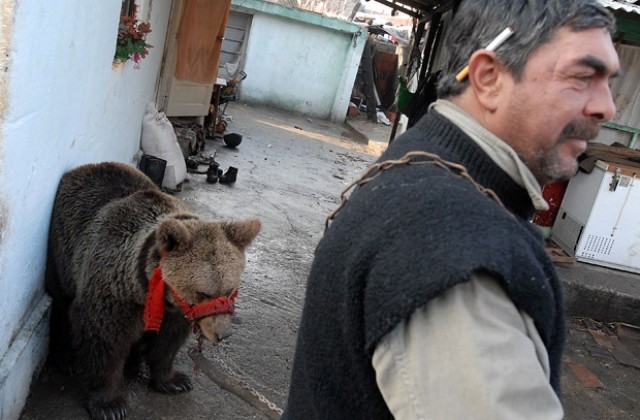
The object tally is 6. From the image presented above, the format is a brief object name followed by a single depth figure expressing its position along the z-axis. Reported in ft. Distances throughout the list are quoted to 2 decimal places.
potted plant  15.03
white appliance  19.63
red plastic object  21.91
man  3.07
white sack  23.57
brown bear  10.09
